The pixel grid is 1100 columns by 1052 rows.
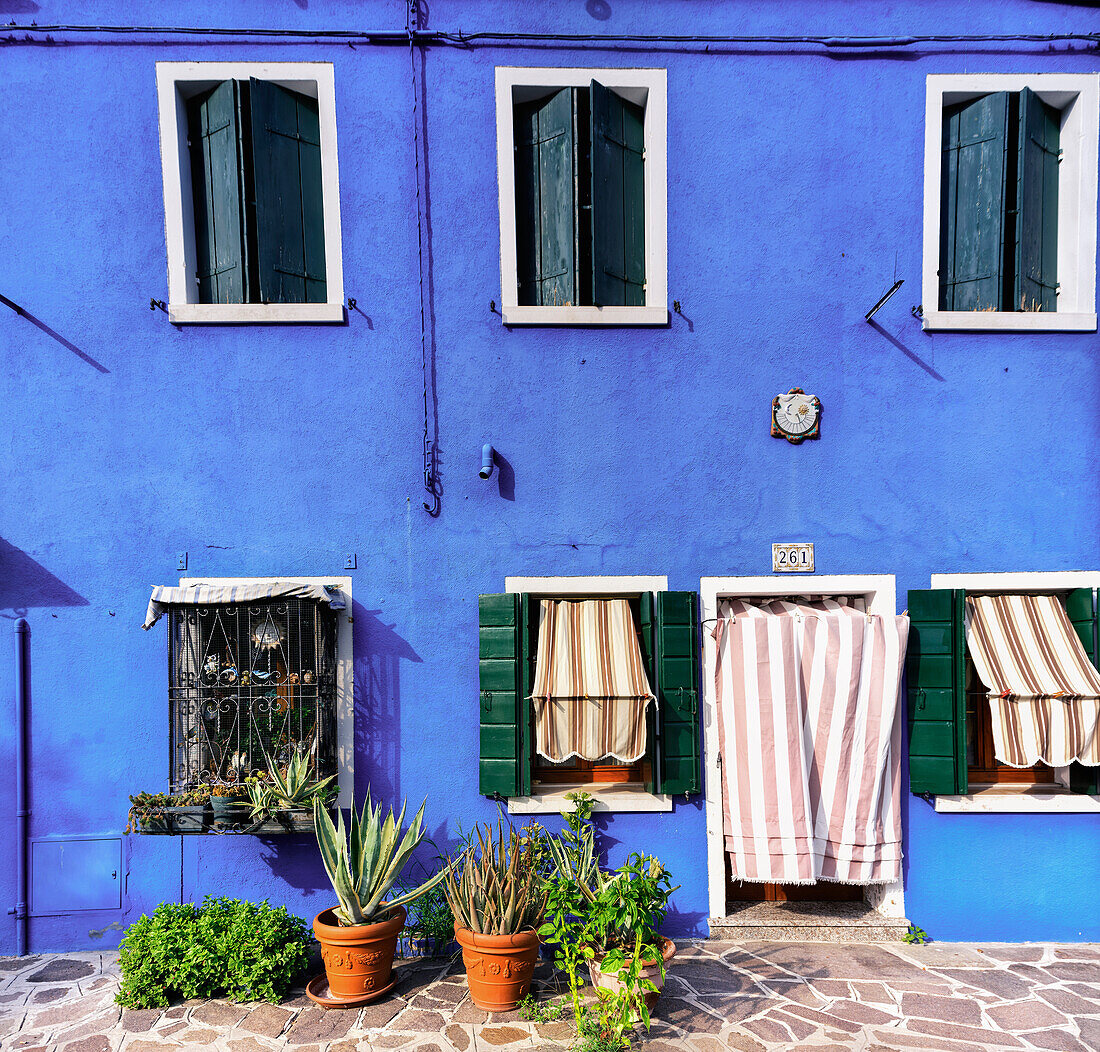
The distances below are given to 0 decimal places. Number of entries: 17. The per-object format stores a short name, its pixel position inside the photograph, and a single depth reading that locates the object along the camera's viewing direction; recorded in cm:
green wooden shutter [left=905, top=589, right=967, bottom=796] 509
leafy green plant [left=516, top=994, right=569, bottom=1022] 422
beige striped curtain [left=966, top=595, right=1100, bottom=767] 497
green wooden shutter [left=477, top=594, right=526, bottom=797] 502
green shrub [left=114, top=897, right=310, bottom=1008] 436
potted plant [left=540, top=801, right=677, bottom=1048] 389
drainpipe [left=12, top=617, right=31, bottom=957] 500
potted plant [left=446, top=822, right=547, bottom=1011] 429
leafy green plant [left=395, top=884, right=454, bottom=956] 489
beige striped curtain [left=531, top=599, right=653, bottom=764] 498
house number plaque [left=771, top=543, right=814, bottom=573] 526
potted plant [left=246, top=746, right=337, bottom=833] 464
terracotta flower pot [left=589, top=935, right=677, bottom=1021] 409
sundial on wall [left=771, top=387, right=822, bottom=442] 525
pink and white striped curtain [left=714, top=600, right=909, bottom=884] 498
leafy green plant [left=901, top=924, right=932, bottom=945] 512
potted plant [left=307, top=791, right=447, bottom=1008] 434
